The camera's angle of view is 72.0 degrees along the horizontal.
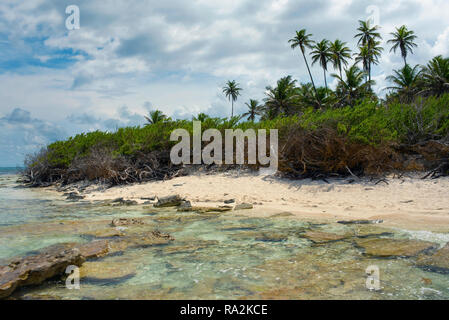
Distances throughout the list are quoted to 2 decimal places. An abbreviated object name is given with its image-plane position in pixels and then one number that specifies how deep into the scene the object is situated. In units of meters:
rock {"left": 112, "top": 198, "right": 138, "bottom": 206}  12.50
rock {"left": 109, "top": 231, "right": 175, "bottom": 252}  6.03
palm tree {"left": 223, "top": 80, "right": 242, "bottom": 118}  51.75
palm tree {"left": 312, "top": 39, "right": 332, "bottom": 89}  36.65
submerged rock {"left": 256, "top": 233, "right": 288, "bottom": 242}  6.28
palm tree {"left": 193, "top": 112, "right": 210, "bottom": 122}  24.75
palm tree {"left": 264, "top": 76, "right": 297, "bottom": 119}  38.06
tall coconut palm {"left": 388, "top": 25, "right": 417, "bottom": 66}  36.53
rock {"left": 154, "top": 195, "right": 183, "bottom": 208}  11.52
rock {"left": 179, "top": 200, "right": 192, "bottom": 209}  10.72
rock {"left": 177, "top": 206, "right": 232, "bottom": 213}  10.01
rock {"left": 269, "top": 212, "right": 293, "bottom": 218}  8.74
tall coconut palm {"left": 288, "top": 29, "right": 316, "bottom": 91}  36.94
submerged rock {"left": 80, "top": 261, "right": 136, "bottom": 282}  4.43
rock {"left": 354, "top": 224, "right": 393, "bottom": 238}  6.21
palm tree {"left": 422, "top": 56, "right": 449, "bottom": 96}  28.73
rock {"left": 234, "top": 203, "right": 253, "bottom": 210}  10.22
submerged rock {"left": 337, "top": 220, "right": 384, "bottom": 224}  7.29
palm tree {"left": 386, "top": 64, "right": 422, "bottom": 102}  31.07
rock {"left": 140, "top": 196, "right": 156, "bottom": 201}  13.75
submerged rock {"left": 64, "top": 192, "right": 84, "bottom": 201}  15.23
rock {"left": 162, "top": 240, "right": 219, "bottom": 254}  5.68
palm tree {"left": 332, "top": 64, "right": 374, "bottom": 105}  31.81
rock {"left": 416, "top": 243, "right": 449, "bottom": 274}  4.34
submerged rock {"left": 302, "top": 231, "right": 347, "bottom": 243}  6.08
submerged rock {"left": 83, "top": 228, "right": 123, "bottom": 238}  6.96
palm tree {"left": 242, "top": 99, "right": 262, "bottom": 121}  44.84
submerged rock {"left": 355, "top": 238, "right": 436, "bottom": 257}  5.03
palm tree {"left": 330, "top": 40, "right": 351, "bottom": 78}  36.53
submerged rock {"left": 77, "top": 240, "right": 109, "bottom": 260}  5.36
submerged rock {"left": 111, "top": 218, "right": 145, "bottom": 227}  8.00
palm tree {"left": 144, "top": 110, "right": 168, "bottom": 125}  40.13
